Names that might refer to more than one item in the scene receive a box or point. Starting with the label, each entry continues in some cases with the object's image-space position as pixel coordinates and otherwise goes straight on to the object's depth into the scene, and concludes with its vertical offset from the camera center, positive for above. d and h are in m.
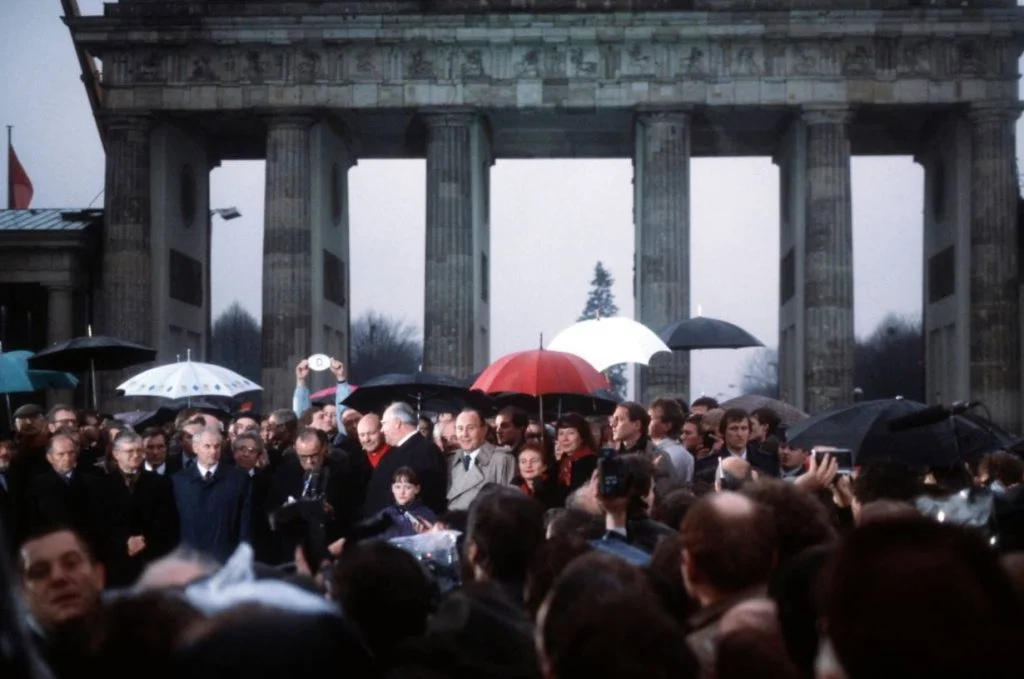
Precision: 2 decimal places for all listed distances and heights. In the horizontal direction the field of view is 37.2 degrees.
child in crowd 11.02 -0.96
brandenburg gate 46.75 +8.49
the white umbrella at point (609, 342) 18.19 +0.40
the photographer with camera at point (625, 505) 7.72 -0.67
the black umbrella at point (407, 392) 18.16 -0.20
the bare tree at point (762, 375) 156.00 -0.01
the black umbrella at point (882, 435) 11.01 -0.46
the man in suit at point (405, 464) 12.95 -0.76
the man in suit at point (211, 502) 12.91 -1.08
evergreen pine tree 111.31 +5.96
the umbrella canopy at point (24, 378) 21.30 -0.03
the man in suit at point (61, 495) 11.83 -0.94
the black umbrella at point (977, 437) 11.12 -0.46
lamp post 54.66 +4.63
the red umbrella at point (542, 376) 15.84 -0.01
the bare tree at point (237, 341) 133.25 +3.09
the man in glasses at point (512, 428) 14.04 -0.49
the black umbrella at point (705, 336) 22.98 +0.60
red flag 53.69 +6.65
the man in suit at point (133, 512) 12.16 -1.11
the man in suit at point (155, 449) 15.05 -0.73
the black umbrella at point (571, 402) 19.06 -0.35
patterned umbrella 23.77 -0.10
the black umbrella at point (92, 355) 22.52 +0.31
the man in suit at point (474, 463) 13.10 -0.76
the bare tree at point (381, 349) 130.50 +2.41
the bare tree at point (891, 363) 104.88 +0.86
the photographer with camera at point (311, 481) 13.33 -0.96
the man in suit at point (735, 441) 13.75 -0.60
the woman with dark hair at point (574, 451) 12.77 -0.65
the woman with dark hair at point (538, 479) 11.95 -0.83
